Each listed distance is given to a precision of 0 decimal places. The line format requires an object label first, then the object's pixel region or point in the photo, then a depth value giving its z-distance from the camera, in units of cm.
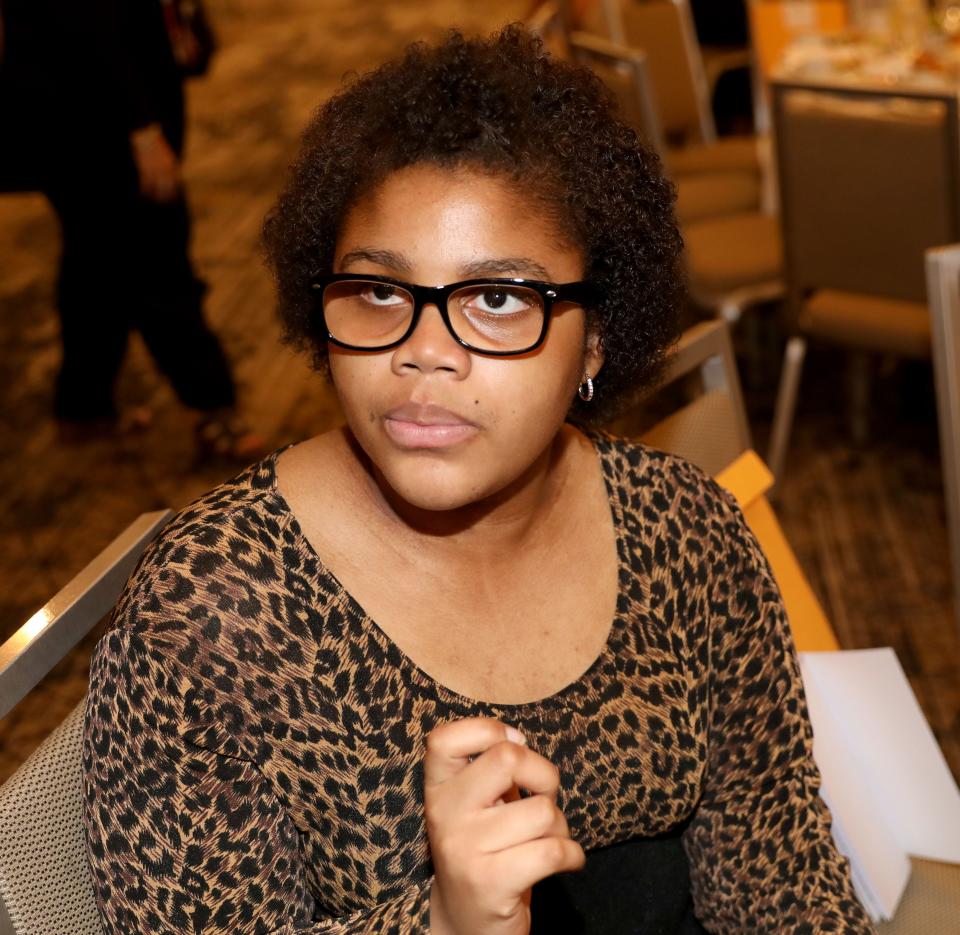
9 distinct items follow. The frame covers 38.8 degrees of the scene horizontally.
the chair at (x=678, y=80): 438
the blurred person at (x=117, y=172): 329
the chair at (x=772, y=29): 465
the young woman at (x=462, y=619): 110
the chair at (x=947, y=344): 189
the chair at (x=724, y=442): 177
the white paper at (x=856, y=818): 155
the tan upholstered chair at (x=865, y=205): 299
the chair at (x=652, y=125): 352
